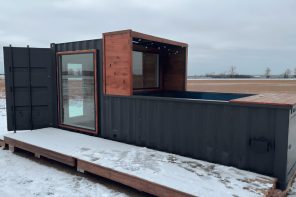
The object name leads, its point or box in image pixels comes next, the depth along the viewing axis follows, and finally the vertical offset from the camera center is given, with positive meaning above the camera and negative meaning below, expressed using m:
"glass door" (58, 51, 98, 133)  5.64 -0.29
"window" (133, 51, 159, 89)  6.19 +0.29
